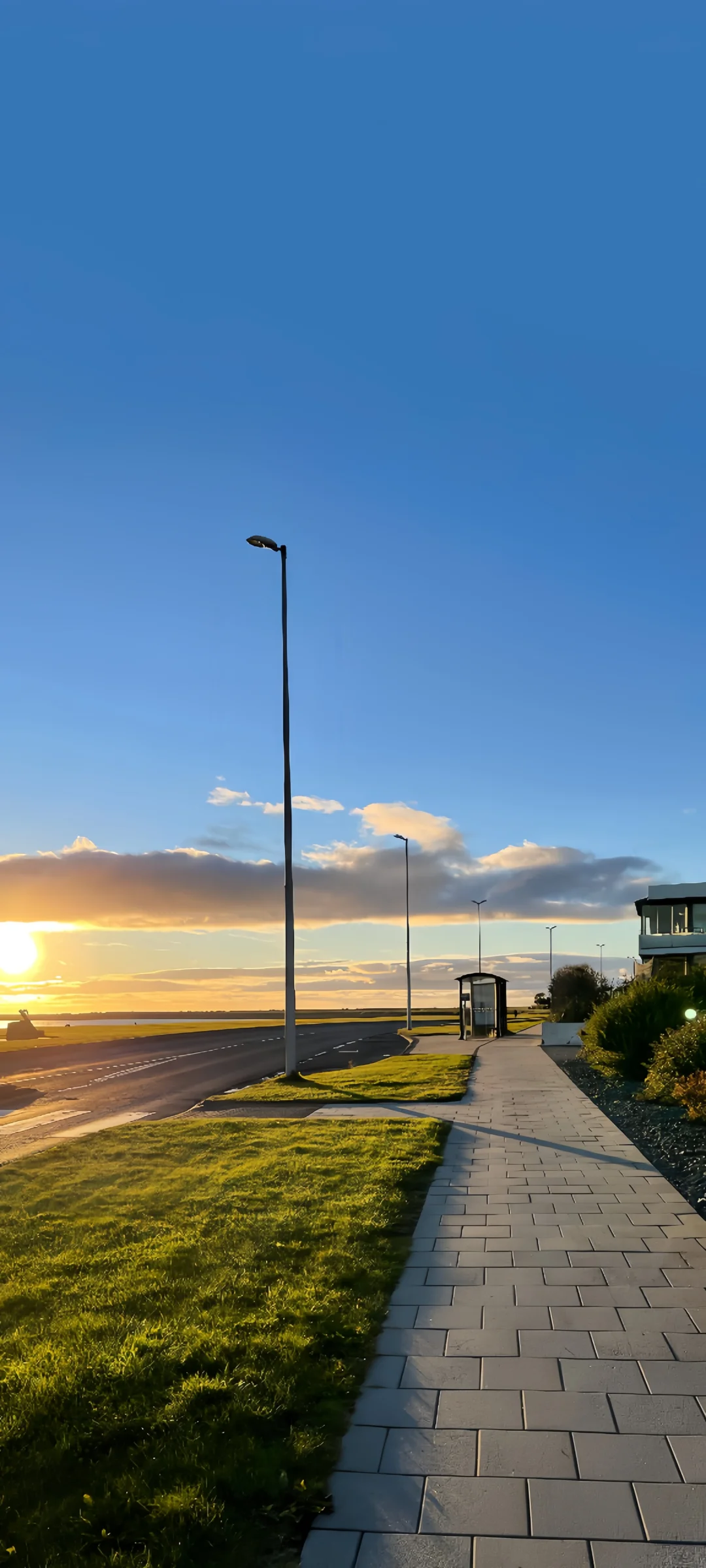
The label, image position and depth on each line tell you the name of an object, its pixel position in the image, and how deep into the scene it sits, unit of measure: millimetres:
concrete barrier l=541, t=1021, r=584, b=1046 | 34375
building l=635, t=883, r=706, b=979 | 57281
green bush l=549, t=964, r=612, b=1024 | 36750
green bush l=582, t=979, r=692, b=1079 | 20188
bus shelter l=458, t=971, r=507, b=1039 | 41438
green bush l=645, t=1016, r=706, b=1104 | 15219
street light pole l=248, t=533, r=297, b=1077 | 21516
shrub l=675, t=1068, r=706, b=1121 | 12367
